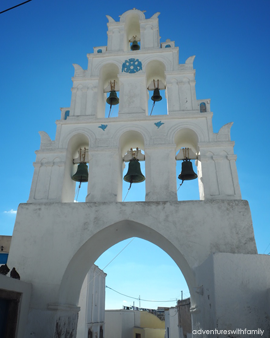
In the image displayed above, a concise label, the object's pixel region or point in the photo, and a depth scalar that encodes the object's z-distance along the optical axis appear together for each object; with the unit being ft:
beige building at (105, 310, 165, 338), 64.46
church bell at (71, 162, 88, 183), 26.99
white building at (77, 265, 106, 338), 41.50
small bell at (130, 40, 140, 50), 34.91
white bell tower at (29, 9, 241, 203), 24.93
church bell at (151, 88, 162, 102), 31.78
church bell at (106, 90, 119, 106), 32.32
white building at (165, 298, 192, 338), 42.91
